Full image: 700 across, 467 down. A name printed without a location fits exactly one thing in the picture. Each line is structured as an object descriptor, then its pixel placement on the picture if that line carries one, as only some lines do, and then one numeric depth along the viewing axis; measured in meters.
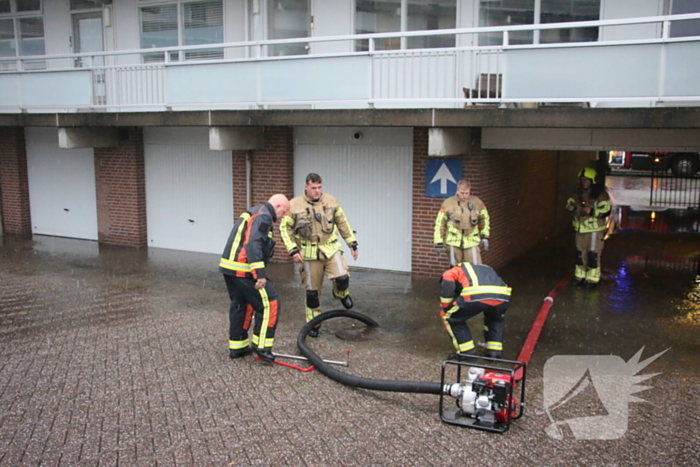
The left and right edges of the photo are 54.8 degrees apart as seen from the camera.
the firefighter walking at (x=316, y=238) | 7.72
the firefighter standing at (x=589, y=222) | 10.09
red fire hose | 6.96
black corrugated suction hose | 5.56
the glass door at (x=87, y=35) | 14.44
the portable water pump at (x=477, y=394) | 5.19
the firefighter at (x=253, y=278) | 6.65
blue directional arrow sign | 10.57
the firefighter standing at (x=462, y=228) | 8.59
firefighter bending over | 6.09
